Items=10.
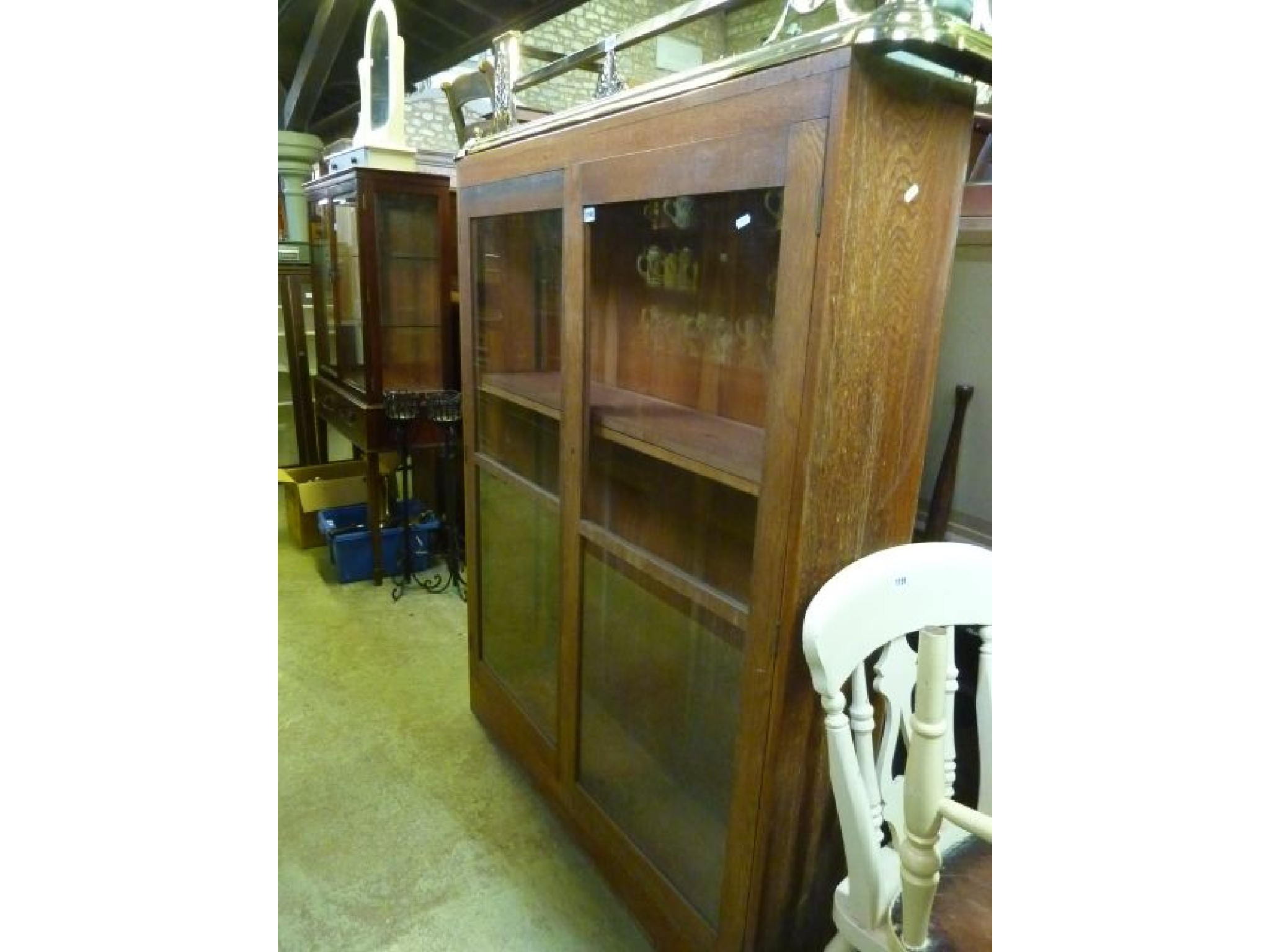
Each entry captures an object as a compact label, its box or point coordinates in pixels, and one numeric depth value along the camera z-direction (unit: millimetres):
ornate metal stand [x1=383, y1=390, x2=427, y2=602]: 2838
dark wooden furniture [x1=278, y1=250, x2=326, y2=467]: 3641
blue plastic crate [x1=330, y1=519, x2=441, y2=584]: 3086
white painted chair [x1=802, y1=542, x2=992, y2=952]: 864
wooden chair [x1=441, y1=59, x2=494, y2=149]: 1937
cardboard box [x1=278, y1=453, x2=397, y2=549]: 3357
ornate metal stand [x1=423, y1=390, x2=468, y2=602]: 2896
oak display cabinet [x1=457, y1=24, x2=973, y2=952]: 915
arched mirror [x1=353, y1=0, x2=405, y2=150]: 2756
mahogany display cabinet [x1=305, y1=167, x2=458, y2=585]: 2812
